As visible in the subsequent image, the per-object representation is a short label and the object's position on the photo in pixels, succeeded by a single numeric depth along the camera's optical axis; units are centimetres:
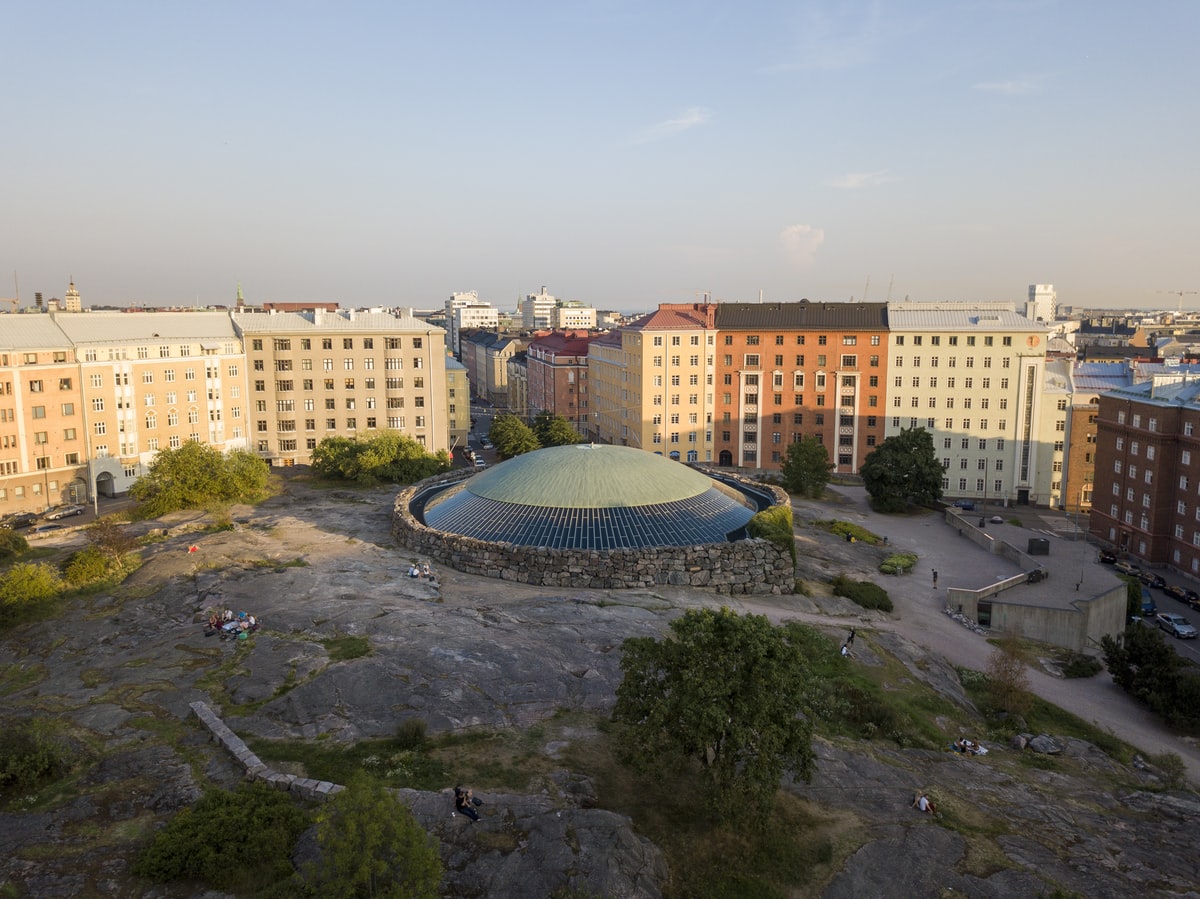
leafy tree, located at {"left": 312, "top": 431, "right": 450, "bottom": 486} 8169
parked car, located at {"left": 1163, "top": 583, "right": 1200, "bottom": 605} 6969
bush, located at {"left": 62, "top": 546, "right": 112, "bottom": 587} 4612
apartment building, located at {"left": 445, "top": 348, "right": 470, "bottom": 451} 12706
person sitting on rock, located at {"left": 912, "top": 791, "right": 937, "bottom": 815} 2539
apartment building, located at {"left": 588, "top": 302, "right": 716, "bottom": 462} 11125
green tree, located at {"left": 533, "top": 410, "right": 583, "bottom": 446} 11250
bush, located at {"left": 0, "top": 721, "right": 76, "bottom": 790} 2408
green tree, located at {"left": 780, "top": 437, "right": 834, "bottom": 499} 8675
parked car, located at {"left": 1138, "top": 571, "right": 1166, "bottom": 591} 7375
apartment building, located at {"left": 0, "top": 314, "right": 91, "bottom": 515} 7756
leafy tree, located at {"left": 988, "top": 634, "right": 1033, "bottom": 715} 4056
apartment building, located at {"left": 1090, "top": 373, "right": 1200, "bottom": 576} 7612
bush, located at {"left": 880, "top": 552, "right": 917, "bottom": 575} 6194
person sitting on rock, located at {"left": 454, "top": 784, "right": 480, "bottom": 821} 2258
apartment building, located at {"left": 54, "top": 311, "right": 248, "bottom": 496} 8431
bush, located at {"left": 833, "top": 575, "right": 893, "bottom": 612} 5359
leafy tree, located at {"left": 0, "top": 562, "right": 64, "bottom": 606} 4172
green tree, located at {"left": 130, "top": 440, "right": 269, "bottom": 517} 6538
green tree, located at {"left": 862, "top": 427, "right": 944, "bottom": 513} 8075
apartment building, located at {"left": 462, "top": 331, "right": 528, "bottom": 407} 19688
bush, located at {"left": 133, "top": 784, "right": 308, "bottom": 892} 2011
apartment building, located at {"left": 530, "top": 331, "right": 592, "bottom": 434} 14700
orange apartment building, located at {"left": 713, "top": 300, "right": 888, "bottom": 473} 10875
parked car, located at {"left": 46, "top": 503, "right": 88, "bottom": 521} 7700
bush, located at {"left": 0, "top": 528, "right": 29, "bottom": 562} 5488
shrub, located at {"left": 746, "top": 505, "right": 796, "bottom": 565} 5266
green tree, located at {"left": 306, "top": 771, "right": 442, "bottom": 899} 1730
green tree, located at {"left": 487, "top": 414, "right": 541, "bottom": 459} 10675
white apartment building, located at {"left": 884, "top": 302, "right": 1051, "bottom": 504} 10394
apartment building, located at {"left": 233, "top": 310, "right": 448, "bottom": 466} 10100
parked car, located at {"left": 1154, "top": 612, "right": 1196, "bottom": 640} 6150
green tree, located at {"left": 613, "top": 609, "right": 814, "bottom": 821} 2212
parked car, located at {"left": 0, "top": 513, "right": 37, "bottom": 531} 7219
